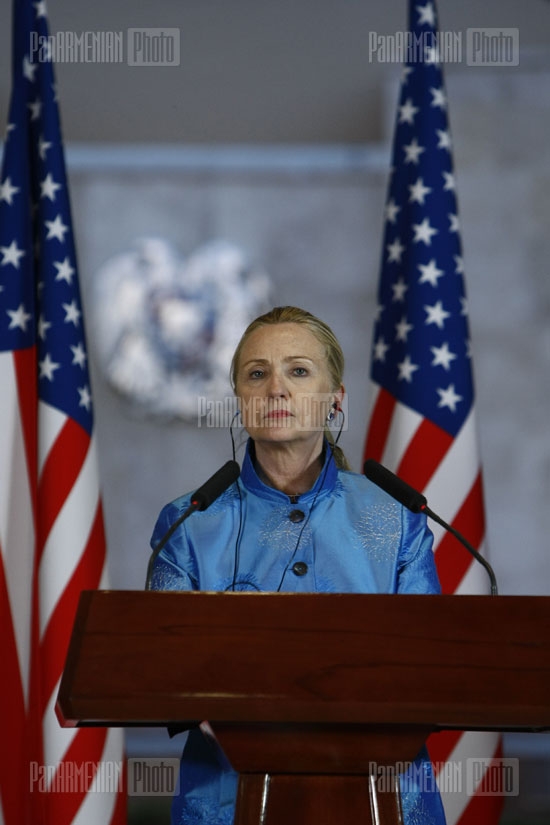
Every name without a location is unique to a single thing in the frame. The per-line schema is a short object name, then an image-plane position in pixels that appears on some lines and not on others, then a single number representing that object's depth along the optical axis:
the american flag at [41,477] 8.32
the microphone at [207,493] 7.27
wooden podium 6.98
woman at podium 7.41
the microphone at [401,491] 7.29
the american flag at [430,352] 8.45
